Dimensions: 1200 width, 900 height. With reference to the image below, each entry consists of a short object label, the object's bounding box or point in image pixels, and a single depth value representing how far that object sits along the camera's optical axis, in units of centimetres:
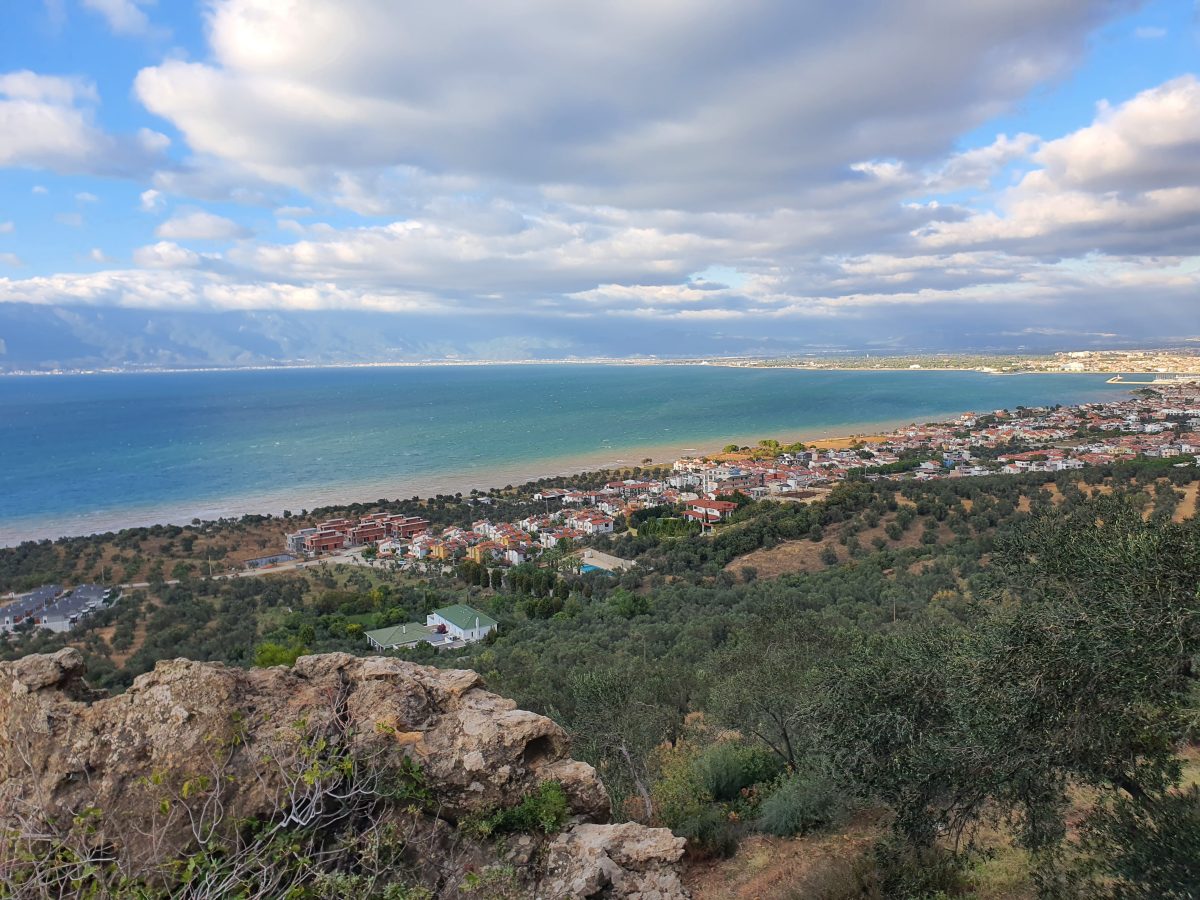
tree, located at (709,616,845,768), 1168
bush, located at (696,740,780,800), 1106
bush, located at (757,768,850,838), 927
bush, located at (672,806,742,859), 900
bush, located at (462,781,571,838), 547
